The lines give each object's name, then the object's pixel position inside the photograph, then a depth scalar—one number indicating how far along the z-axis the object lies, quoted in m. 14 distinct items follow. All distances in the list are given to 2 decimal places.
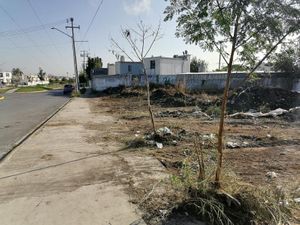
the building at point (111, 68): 43.44
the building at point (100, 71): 42.56
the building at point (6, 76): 95.84
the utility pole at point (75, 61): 28.13
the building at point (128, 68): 35.12
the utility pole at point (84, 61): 59.72
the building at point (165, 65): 31.02
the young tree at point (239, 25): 2.93
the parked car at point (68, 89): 33.39
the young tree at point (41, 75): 102.57
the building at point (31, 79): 98.47
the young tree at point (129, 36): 7.16
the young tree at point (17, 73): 100.03
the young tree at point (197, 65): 41.29
